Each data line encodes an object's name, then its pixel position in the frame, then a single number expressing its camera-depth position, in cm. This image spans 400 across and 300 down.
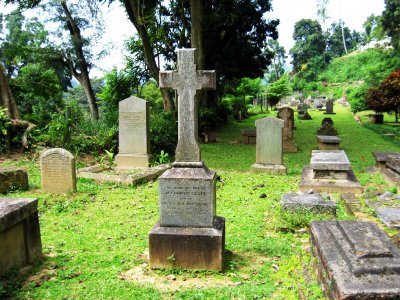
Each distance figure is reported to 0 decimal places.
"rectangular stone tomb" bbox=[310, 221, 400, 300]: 308
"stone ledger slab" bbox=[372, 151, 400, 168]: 995
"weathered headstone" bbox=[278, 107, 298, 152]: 1432
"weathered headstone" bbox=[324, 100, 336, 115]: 3070
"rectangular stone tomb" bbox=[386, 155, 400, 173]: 894
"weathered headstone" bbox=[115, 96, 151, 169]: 1117
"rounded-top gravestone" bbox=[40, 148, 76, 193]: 825
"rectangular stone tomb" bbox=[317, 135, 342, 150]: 1356
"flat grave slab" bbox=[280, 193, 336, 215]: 618
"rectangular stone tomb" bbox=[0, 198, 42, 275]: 428
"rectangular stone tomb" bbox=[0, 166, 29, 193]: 834
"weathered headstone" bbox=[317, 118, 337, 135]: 1714
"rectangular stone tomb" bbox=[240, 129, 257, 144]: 1664
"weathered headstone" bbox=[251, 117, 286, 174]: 1071
